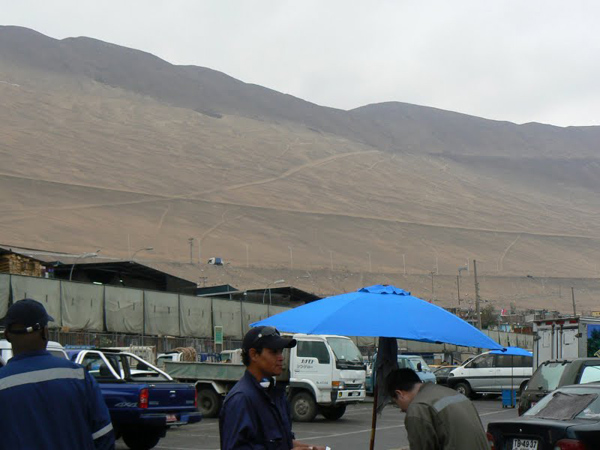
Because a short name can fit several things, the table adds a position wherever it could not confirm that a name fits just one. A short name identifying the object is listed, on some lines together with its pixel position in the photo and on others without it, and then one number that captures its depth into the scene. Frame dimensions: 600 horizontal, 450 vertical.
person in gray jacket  5.89
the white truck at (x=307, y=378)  24.27
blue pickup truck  15.89
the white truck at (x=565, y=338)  22.14
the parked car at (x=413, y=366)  32.29
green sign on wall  37.41
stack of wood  43.84
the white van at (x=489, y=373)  34.72
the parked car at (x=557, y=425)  9.54
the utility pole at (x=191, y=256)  101.49
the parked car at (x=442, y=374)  36.47
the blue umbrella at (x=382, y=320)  8.70
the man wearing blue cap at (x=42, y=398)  4.75
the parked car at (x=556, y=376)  16.00
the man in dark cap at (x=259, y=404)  5.24
